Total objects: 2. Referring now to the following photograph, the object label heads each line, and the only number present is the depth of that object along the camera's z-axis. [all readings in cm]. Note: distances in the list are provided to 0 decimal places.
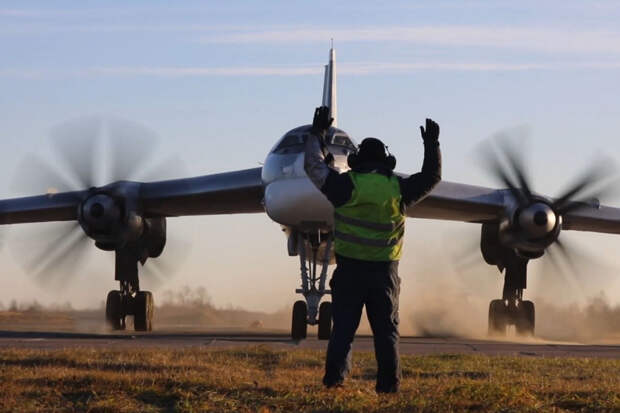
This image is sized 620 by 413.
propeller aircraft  3990
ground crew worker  1785
